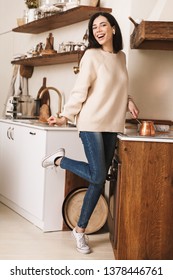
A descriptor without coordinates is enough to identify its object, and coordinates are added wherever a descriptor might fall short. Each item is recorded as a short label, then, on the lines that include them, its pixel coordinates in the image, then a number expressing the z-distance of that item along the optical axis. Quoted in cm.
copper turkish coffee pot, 289
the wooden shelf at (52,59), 383
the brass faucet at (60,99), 416
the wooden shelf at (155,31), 276
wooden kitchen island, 275
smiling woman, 291
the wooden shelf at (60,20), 366
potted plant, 456
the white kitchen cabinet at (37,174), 350
